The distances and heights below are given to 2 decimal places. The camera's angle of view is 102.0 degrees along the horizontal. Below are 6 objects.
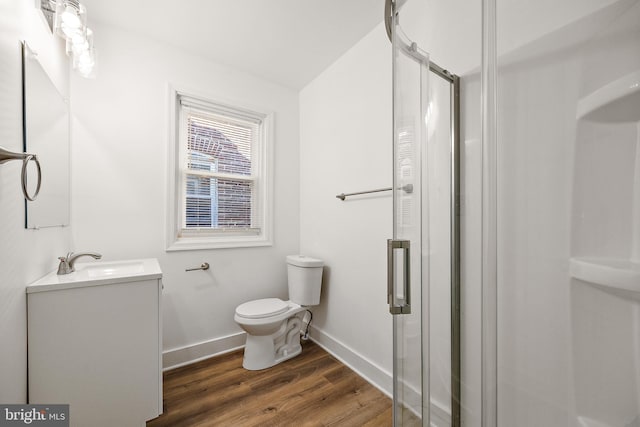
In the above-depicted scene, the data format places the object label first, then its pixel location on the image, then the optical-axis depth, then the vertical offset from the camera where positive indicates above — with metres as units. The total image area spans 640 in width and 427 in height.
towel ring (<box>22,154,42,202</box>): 0.77 +0.15
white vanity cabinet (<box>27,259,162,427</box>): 1.08 -0.58
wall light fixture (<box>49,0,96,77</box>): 1.16 +0.86
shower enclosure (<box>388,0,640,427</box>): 0.64 -0.03
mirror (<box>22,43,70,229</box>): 1.04 +0.35
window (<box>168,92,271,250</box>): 2.07 +0.33
